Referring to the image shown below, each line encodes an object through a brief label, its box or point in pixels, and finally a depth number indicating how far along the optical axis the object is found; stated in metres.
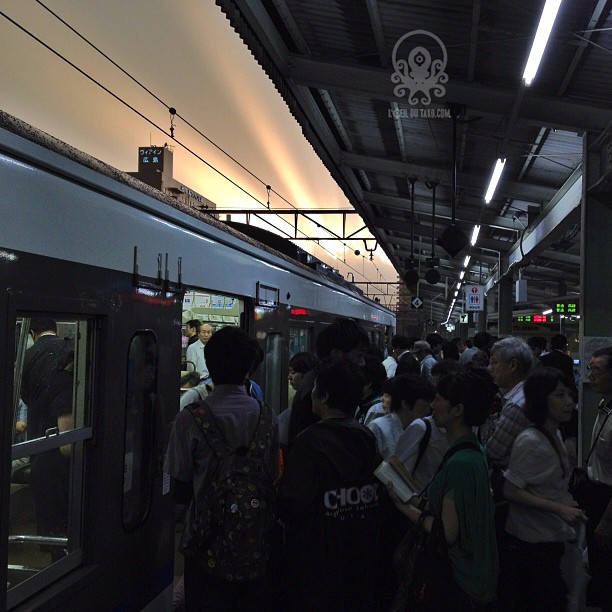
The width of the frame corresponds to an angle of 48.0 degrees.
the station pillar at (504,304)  17.91
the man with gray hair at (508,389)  3.31
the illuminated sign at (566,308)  16.37
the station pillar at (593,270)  6.47
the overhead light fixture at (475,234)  14.05
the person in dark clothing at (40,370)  2.27
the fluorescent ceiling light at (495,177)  8.15
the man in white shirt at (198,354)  5.96
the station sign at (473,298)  19.11
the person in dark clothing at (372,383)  4.41
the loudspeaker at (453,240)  9.41
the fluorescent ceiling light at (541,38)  4.01
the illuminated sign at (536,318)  18.48
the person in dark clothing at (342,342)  3.68
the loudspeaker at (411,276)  15.15
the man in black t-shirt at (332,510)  2.50
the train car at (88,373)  2.07
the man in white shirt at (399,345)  9.39
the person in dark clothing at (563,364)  5.88
